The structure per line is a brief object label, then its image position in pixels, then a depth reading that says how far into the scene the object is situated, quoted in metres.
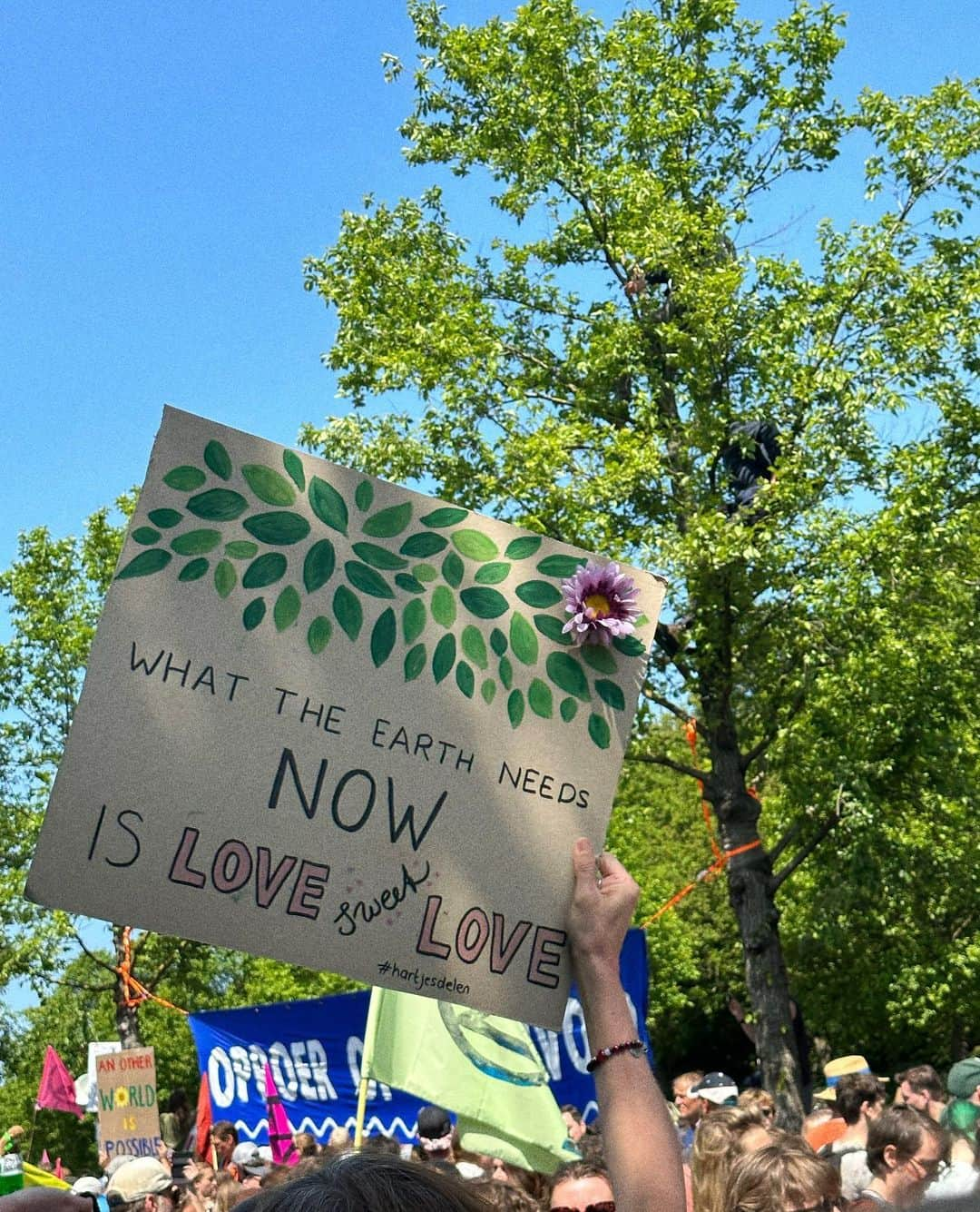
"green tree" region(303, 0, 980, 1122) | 15.80
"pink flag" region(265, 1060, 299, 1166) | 11.72
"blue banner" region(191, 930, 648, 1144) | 10.87
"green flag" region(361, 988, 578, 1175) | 7.30
